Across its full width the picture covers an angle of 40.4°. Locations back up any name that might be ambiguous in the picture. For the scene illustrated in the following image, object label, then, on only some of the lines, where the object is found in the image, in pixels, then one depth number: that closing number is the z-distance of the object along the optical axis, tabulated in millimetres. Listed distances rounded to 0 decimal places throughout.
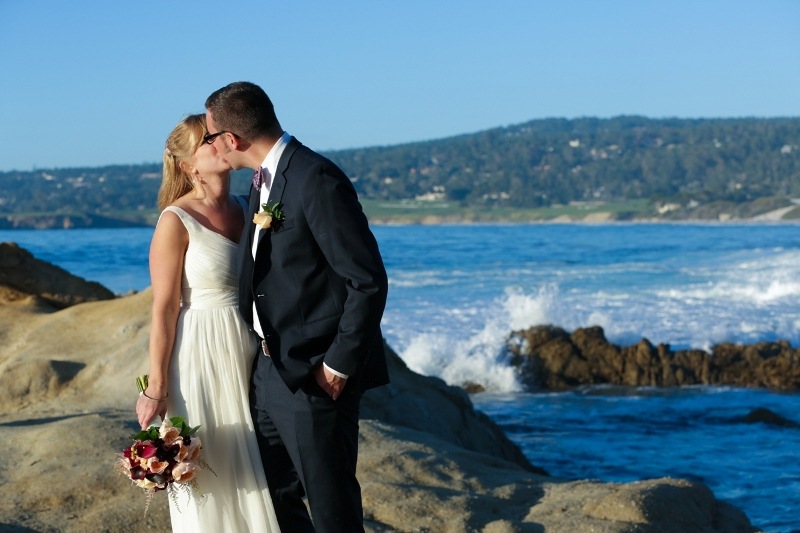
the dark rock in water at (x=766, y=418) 11875
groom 3543
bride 4027
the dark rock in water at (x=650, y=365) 14750
